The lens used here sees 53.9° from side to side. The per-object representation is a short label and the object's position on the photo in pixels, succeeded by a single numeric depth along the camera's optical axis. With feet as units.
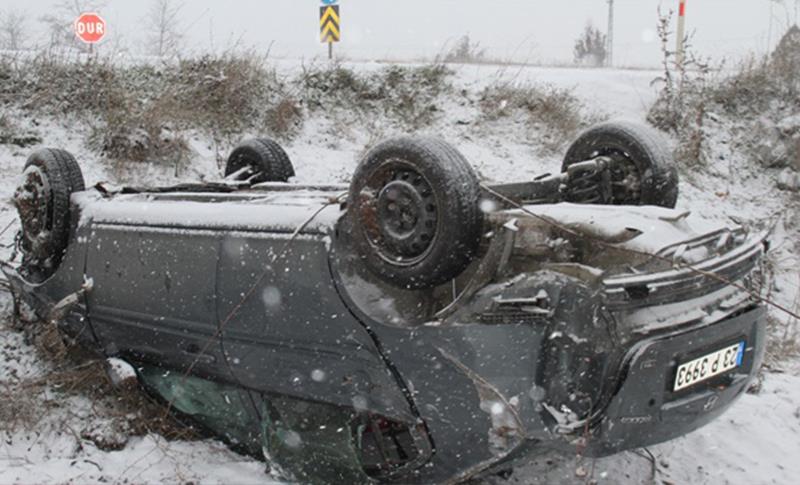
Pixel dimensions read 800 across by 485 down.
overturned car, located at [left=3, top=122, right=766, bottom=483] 8.78
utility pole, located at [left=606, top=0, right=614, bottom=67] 74.28
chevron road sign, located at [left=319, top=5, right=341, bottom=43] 40.52
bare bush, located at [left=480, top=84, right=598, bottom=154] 34.50
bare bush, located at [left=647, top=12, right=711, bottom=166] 34.53
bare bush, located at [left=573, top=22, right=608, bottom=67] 80.33
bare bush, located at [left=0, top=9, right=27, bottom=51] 33.01
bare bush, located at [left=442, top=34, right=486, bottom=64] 43.21
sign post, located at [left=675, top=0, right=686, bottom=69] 39.27
